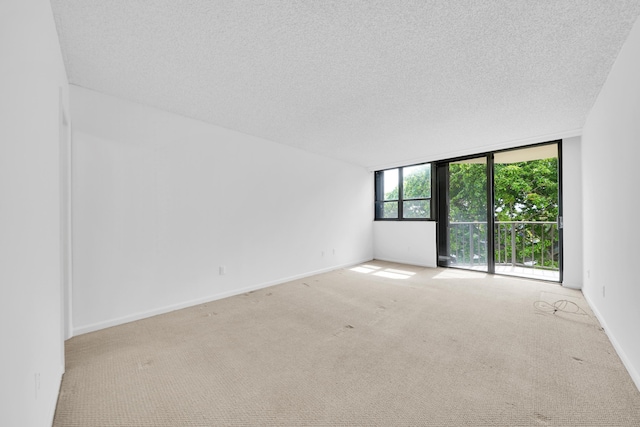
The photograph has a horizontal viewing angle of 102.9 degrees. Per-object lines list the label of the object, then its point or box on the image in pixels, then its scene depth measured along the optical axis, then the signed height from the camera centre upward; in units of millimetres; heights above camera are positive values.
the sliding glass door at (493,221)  4629 -198
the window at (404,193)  5535 +442
